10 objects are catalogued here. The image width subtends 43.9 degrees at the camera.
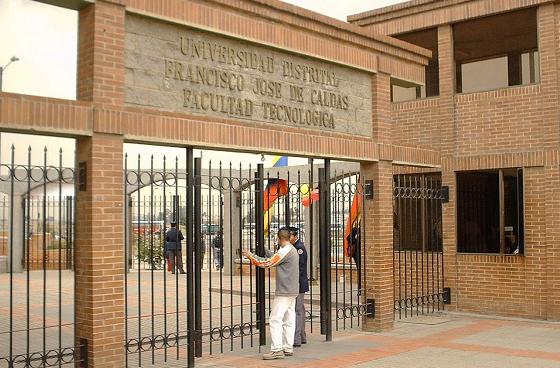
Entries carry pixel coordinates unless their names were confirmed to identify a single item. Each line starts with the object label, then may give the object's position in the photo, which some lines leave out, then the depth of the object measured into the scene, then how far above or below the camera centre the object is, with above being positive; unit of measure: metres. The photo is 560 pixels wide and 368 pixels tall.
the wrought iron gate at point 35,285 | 7.10 -1.77
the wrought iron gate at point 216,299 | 8.45 -0.91
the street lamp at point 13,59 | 19.91 +4.79
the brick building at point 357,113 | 7.47 +1.54
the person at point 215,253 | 13.28 -1.05
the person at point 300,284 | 9.77 -0.90
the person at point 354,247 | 13.91 -0.58
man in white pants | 8.92 -0.97
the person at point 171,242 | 21.19 -0.62
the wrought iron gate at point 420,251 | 13.54 -0.65
